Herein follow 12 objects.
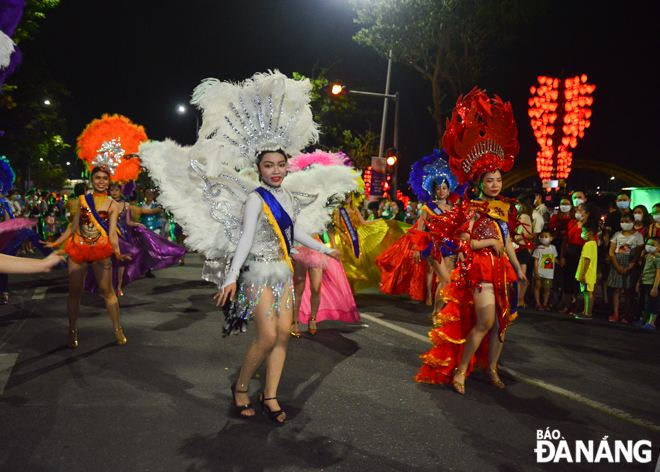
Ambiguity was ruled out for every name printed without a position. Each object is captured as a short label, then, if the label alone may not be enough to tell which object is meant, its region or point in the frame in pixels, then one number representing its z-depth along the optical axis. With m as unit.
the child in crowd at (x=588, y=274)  8.72
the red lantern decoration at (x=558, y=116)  22.84
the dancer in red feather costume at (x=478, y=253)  4.67
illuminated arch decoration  27.42
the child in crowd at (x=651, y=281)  7.68
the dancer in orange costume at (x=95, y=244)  5.70
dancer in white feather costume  3.88
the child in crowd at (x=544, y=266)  9.38
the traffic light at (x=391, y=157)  18.56
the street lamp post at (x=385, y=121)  17.12
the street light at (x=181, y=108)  32.65
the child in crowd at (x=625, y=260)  8.30
